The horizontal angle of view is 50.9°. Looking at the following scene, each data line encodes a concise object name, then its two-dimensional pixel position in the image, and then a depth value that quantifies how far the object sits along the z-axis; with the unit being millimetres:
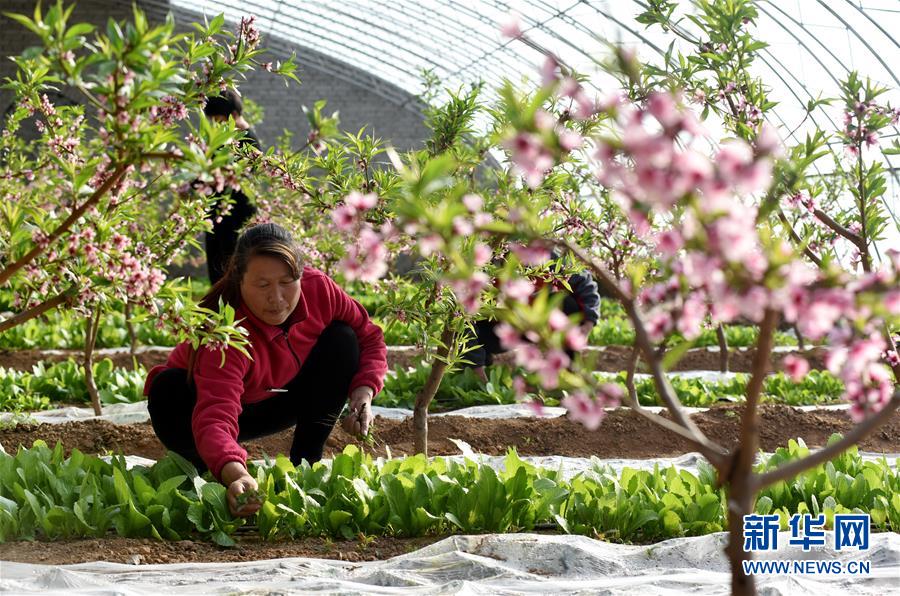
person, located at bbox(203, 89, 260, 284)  5234
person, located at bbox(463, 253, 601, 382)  6355
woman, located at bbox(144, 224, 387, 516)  2928
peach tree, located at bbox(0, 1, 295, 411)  1809
